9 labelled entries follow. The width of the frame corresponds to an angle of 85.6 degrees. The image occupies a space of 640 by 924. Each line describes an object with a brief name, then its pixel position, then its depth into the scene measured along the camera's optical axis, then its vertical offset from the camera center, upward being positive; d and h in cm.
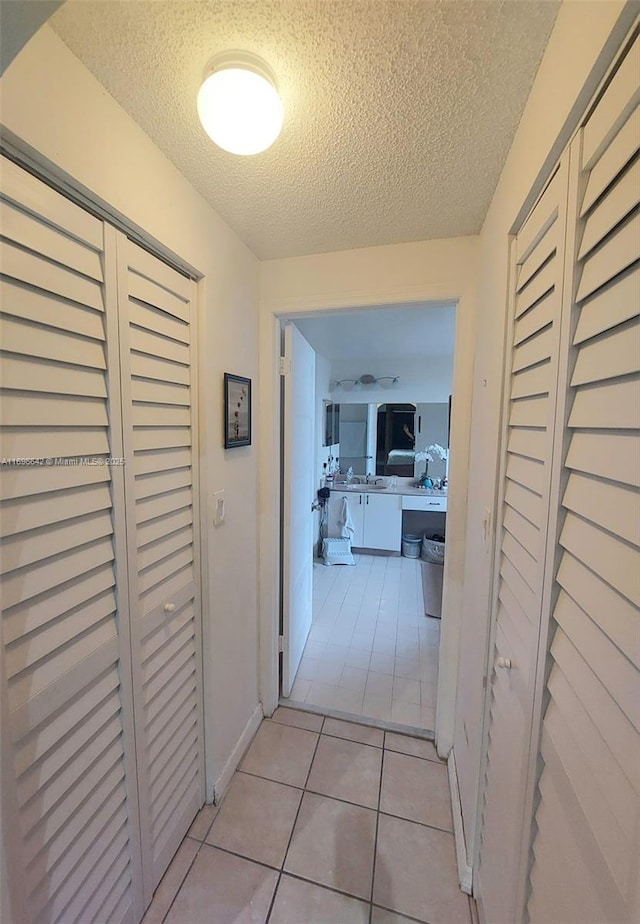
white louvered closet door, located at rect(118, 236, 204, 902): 97 -34
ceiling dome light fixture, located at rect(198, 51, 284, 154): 71 +69
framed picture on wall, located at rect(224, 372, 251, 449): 138 +8
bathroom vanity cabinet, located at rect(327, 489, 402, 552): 395 -97
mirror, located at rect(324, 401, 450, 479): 427 +0
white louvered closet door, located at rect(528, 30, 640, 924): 45 -20
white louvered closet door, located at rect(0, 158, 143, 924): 67 -32
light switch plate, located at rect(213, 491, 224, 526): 133 -30
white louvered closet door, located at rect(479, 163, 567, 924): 72 -24
